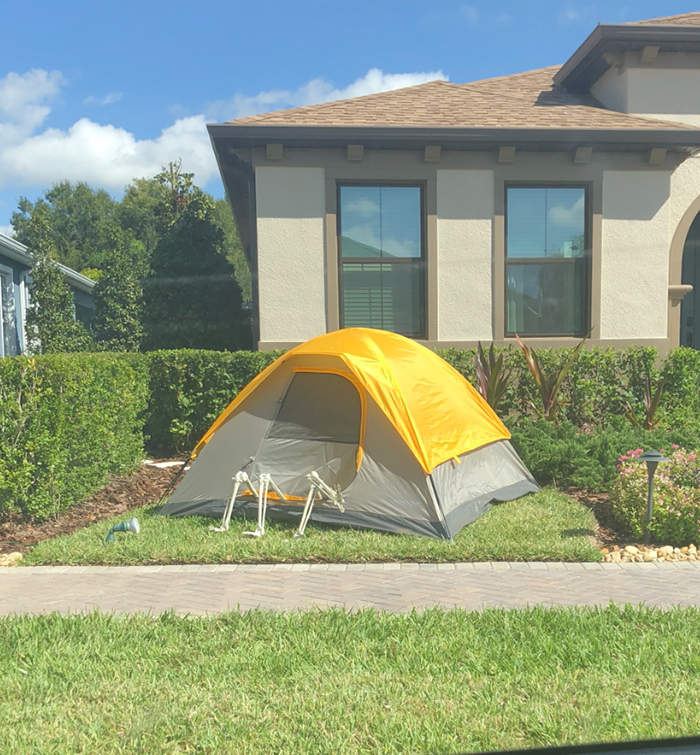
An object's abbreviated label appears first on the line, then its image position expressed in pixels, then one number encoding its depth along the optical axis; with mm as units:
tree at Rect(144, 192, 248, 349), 12578
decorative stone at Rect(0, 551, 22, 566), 5789
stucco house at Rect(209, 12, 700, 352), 10242
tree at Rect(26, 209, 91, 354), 16469
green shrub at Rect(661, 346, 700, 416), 10000
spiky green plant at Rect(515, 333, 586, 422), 9414
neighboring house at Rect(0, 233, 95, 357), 15726
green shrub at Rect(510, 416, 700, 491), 7848
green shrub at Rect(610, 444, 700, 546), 6129
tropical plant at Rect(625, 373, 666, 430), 9508
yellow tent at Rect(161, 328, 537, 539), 6410
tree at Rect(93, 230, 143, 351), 20375
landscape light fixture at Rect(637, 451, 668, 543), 6055
